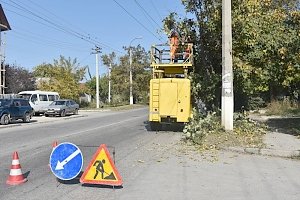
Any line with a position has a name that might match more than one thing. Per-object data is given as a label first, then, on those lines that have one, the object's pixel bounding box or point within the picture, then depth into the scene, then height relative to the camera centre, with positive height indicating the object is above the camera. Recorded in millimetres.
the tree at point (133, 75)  69750 +4271
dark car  24500 -657
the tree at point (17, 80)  48406 +2599
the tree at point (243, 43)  16359 +2445
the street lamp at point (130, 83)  66500 +2772
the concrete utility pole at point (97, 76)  52000 +3094
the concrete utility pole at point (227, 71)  13977 +991
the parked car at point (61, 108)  34656 -722
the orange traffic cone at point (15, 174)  7430 -1394
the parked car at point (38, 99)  35156 +82
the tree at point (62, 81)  48844 +2428
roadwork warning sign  6785 -1220
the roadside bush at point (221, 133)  12133 -1191
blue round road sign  7145 -1075
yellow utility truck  17531 +274
